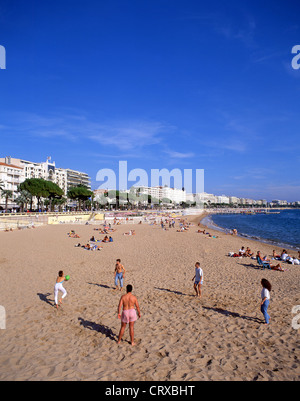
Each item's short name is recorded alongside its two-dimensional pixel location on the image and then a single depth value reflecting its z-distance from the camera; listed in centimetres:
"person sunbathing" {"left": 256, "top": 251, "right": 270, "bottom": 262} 1398
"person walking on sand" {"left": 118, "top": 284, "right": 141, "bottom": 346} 518
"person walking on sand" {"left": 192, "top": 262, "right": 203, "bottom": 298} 823
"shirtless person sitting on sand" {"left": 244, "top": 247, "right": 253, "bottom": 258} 1624
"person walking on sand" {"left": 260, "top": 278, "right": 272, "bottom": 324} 625
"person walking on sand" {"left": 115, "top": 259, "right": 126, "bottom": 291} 912
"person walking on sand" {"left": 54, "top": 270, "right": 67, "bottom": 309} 744
